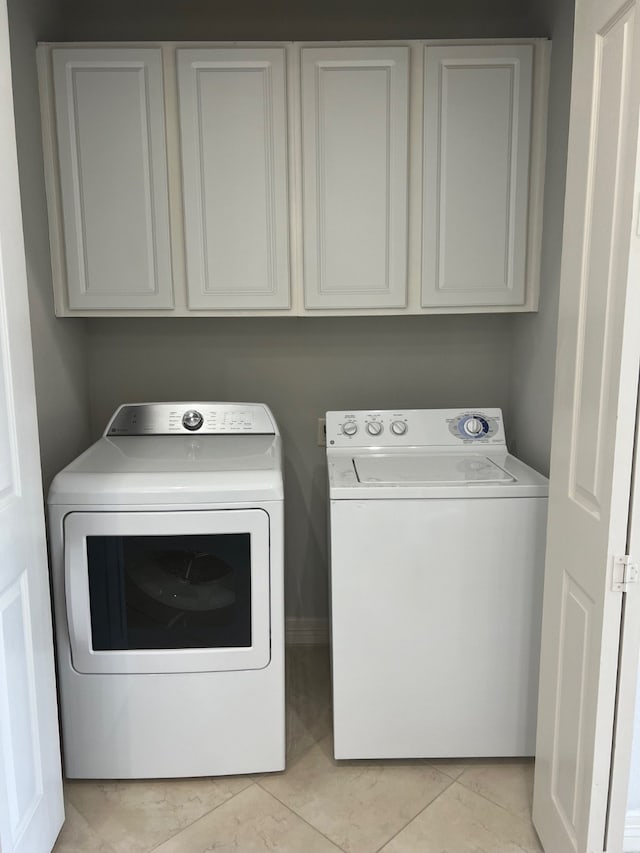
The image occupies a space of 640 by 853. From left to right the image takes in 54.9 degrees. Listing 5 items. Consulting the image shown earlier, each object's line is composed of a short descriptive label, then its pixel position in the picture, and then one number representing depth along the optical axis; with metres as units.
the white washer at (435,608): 1.76
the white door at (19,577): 1.30
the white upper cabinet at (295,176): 1.95
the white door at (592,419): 1.15
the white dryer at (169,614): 1.69
